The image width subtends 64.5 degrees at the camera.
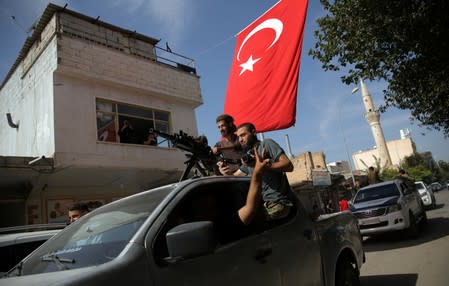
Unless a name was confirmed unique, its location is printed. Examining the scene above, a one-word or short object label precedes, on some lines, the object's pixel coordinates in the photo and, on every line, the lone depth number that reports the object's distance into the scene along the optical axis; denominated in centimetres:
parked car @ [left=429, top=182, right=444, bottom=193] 6225
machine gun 382
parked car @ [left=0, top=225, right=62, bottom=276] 386
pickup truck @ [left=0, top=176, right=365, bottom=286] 201
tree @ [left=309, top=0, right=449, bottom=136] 780
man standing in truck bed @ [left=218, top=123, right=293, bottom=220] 318
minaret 6988
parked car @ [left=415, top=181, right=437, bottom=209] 1991
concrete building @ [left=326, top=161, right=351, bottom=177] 6183
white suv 974
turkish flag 538
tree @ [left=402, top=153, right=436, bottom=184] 7081
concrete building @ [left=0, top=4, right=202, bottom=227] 1170
